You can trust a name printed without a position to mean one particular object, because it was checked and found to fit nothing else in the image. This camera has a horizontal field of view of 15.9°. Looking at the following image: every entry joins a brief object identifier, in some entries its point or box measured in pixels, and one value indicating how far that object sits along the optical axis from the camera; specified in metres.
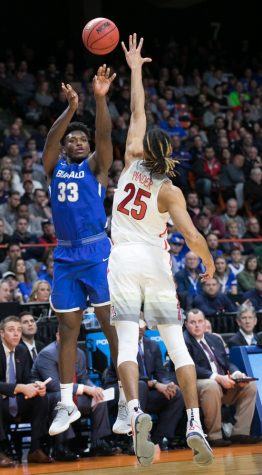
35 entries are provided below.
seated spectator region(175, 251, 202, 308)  14.31
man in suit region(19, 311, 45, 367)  11.22
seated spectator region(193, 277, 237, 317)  13.42
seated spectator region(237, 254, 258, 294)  15.28
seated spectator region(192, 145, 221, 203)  18.73
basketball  8.14
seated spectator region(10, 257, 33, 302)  13.82
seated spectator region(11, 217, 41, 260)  15.03
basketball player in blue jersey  8.07
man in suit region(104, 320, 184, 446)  10.99
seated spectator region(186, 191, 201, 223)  17.22
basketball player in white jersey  7.07
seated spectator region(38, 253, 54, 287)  14.09
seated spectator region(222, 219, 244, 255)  16.69
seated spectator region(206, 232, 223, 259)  15.60
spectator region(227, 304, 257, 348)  12.20
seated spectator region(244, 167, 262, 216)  18.80
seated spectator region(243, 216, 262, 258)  17.05
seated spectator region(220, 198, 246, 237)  17.77
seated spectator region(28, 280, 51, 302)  12.66
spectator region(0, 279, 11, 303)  12.54
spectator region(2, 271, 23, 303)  13.29
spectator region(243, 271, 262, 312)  14.05
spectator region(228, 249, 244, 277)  15.72
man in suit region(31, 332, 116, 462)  10.55
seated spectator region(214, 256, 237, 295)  14.89
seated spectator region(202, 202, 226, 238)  17.27
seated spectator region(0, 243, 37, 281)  14.15
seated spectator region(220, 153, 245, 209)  18.83
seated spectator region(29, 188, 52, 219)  15.90
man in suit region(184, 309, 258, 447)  11.05
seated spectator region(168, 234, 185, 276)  15.33
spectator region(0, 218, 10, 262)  14.48
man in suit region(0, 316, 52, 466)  10.35
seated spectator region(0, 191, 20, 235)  15.53
